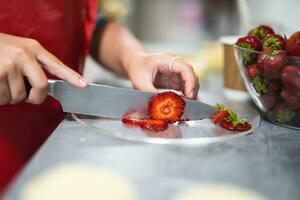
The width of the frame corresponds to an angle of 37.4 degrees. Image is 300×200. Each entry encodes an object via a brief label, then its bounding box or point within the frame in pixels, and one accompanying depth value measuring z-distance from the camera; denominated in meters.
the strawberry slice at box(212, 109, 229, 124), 0.66
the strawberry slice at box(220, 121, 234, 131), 0.64
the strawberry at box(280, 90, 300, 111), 0.64
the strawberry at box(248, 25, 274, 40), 0.72
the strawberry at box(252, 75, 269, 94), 0.67
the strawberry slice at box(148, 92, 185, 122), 0.66
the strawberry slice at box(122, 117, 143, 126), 0.65
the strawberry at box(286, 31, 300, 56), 0.63
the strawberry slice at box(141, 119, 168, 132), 0.64
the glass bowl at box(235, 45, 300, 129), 0.63
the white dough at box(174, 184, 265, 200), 0.45
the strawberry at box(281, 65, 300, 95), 0.62
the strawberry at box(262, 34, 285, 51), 0.65
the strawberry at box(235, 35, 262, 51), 0.69
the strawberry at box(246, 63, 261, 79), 0.67
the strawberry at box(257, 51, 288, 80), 0.63
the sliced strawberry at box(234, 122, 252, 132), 0.64
